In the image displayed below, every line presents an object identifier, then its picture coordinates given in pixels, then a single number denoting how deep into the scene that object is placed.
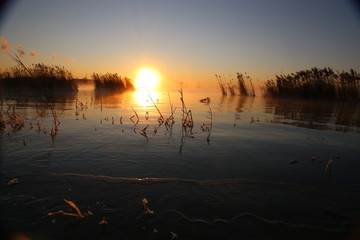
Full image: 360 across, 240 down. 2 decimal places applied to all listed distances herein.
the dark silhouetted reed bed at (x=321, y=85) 18.69
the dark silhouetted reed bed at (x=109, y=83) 27.52
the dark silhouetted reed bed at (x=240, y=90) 28.19
